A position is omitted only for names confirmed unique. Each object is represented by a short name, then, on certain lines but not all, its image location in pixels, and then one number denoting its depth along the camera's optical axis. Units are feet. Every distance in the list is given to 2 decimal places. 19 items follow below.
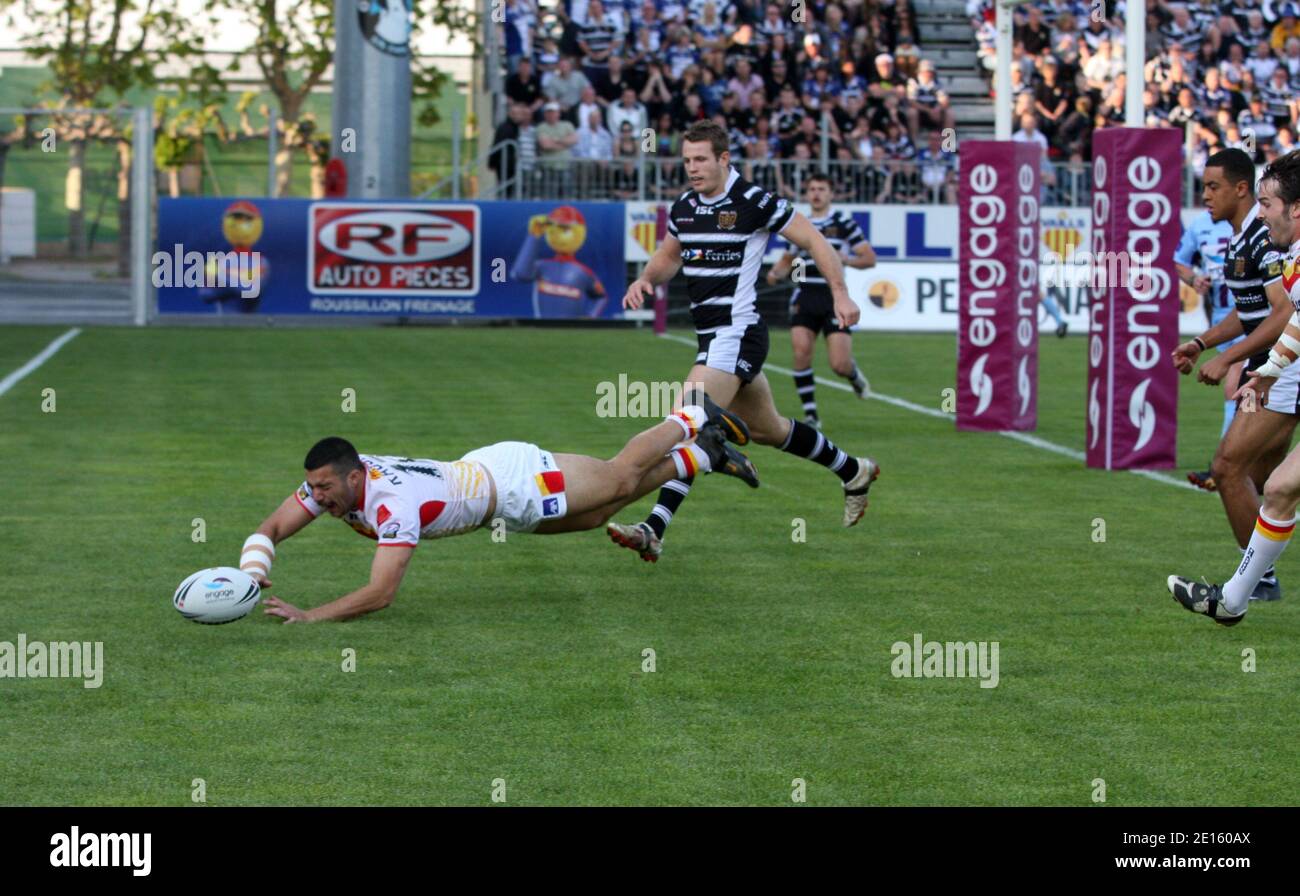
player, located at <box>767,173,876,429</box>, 57.11
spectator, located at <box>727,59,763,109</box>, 114.32
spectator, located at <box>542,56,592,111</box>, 111.55
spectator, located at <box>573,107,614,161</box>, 110.22
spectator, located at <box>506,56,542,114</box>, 111.45
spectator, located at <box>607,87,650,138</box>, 110.32
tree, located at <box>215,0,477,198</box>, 130.92
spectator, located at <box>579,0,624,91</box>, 114.62
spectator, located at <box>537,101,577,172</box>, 108.99
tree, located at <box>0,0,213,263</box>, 135.54
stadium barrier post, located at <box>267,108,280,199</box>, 108.45
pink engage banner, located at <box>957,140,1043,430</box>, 58.03
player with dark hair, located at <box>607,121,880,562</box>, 34.99
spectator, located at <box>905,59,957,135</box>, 115.75
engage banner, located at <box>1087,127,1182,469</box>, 47.78
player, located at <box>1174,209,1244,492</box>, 46.98
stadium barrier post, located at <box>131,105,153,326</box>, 104.78
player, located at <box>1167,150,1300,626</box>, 26.86
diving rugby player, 27.94
